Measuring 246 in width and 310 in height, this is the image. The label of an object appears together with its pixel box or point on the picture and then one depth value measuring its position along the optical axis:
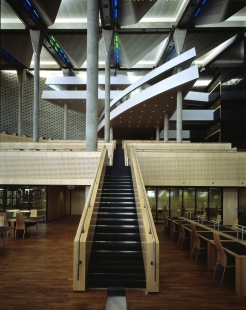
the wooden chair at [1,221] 10.02
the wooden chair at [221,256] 5.91
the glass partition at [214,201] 14.67
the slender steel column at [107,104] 21.44
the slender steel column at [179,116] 20.23
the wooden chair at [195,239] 7.55
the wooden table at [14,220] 10.70
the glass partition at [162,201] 14.92
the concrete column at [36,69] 22.41
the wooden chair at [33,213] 12.14
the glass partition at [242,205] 14.45
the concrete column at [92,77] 13.09
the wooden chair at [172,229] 10.58
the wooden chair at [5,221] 10.45
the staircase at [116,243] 5.82
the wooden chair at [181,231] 9.11
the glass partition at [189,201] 14.88
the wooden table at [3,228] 8.31
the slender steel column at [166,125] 24.70
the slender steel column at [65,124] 31.30
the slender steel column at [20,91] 31.91
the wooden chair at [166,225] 12.02
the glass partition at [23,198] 14.48
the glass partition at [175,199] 14.88
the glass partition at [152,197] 14.95
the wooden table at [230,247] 5.47
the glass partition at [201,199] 14.81
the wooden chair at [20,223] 10.52
